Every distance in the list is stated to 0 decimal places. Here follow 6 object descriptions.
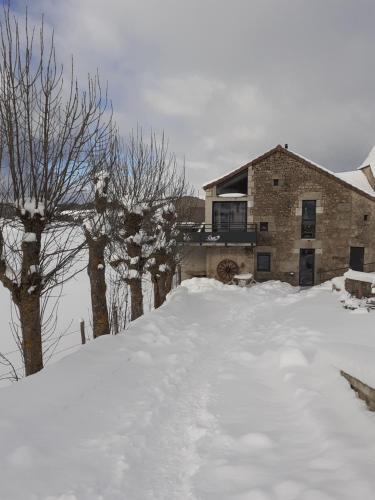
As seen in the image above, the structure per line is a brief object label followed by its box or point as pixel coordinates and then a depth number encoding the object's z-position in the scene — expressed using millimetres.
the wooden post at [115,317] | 11365
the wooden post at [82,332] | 12608
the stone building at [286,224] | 17562
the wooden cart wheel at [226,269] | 18422
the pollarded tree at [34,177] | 4641
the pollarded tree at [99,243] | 7536
